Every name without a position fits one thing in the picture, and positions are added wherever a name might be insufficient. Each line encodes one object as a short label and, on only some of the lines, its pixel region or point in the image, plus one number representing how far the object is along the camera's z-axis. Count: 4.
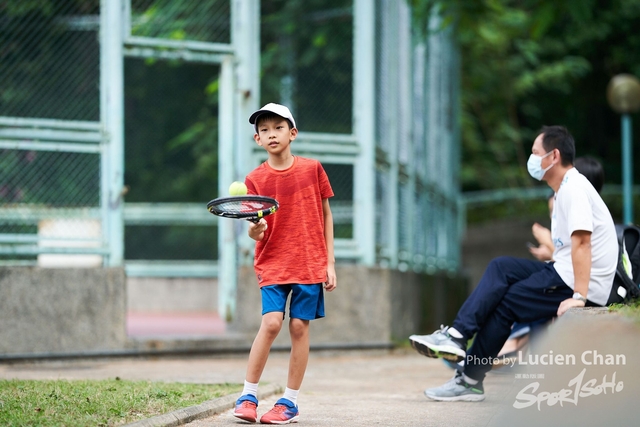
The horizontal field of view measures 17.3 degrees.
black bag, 12.56
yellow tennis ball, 10.62
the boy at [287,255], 11.12
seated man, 12.17
